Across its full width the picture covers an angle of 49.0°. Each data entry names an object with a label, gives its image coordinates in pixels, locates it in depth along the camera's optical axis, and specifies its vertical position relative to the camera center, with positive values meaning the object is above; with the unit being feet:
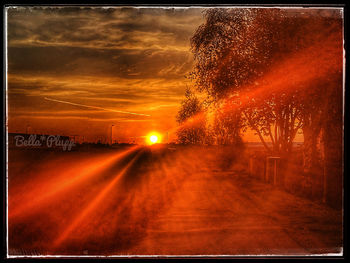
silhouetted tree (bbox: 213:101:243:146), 55.93 +1.31
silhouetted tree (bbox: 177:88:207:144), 83.24 +0.57
